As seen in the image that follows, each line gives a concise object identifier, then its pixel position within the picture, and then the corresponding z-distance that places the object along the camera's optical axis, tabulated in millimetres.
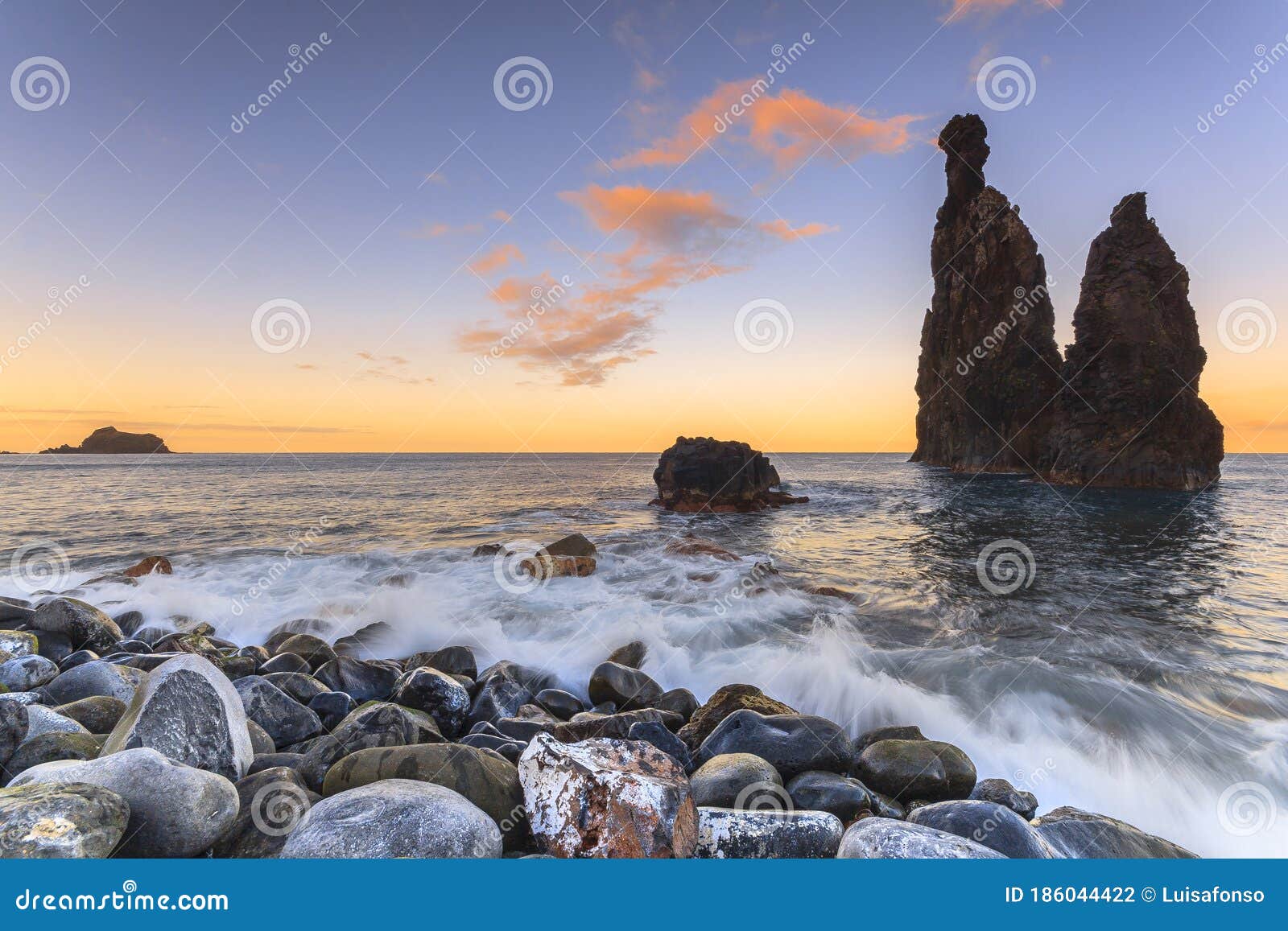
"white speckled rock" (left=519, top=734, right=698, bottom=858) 3270
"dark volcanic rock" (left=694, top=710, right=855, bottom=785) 5129
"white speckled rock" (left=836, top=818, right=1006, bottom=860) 3111
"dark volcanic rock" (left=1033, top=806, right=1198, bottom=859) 3941
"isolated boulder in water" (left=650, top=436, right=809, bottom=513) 32656
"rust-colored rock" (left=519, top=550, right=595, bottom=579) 15086
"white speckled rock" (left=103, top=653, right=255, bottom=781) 3945
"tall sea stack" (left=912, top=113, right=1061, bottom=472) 59250
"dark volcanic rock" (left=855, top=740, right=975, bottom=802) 5043
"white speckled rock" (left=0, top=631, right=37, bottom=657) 7016
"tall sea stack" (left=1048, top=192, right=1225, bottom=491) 43656
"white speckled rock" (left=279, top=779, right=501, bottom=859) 2936
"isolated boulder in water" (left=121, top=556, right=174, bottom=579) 14383
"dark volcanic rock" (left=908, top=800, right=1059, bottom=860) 3527
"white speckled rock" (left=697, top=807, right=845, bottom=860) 3479
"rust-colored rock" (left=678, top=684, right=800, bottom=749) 6226
